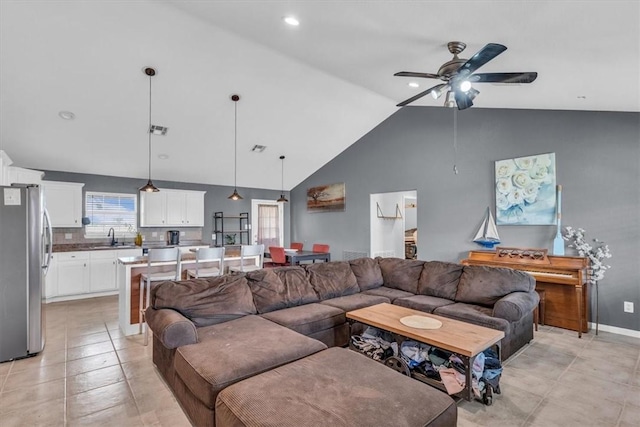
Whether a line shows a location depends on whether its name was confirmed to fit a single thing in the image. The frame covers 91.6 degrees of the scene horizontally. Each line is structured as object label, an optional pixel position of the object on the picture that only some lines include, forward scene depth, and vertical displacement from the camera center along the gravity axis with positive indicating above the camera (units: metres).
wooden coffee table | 2.15 -0.90
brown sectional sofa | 1.99 -0.90
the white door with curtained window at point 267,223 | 8.42 -0.16
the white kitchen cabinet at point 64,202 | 5.49 +0.30
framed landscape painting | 7.54 +0.46
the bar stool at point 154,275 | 3.58 -0.69
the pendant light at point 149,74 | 4.04 +1.90
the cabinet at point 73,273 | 5.24 -0.93
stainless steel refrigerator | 3.02 -0.54
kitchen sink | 5.72 -0.54
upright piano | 3.63 -0.83
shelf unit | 7.71 -0.28
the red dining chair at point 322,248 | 6.79 -0.71
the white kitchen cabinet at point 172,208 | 6.52 +0.21
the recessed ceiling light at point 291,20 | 2.93 +1.88
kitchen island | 3.71 -0.87
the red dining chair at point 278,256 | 6.15 -0.79
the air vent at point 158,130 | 5.15 +1.48
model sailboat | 4.80 -0.29
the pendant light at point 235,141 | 4.95 +1.47
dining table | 5.89 -0.77
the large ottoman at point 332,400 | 1.38 -0.90
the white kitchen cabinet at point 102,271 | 5.52 -0.95
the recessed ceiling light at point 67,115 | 4.44 +1.50
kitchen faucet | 6.17 -0.32
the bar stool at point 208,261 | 4.00 -0.61
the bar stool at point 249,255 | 4.52 -0.57
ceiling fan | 2.37 +1.17
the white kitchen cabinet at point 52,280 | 5.13 -1.01
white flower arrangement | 3.76 -0.46
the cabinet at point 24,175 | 4.80 +0.70
